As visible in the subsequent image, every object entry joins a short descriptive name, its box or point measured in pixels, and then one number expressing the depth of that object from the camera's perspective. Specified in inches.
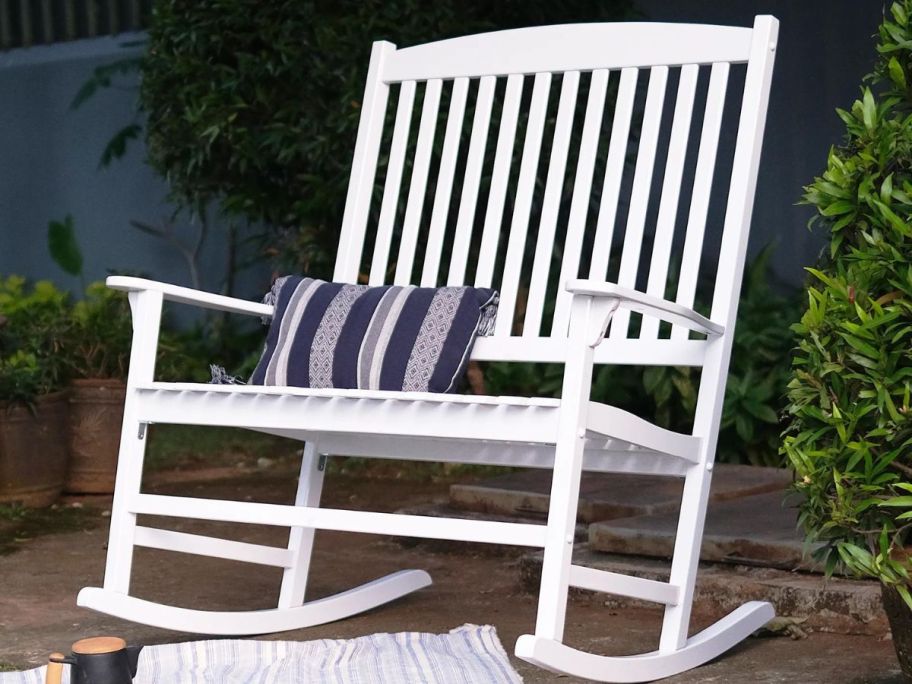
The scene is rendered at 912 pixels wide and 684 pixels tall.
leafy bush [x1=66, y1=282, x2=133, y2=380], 160.1
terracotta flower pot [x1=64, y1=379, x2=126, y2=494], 158.7
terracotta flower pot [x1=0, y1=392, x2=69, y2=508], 150.8
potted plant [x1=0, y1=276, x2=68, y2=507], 150.5
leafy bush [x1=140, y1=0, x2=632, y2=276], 156.5
